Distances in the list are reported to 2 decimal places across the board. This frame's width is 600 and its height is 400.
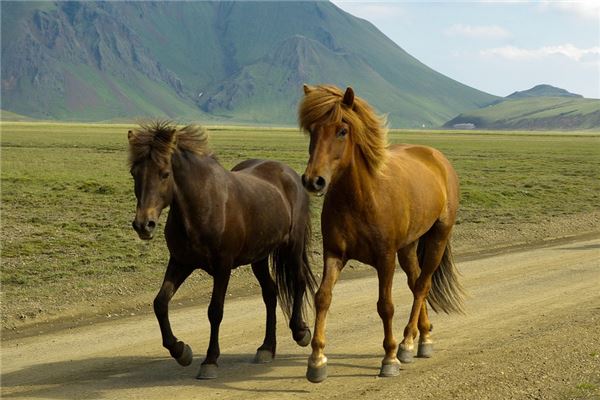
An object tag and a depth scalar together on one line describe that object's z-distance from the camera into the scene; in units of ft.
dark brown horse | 54.29
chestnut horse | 53.11
